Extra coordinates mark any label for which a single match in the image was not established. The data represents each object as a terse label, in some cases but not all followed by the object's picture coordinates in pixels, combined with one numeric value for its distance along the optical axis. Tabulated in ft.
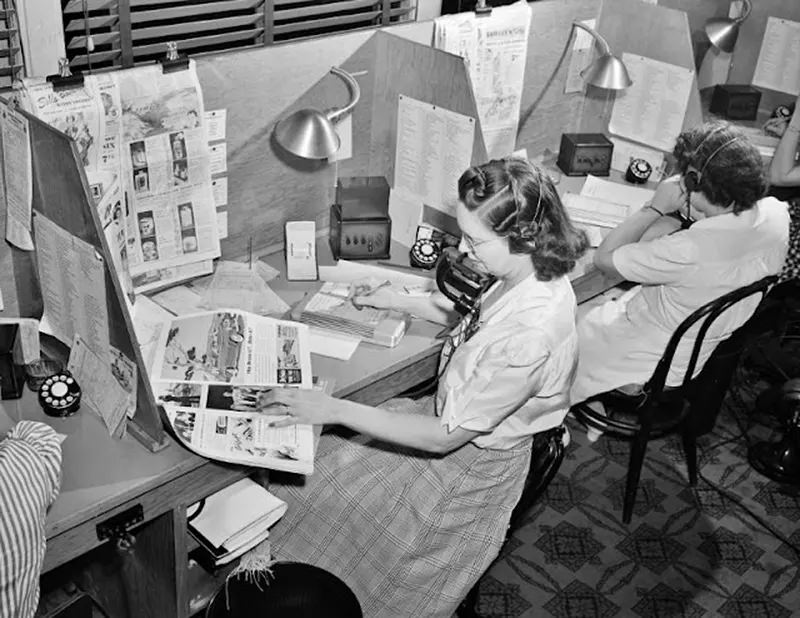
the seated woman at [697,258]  7.80
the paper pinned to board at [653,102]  10.34
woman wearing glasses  5.98
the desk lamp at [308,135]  7.04
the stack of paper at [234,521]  6.77
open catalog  5.75
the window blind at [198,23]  9.03
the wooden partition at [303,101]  7.33
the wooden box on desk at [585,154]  10.50
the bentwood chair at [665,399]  7.52
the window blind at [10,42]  7.84
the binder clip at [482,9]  8.80
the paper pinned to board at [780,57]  12.12
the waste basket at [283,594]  6.45
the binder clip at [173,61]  6.59
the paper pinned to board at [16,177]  5.71
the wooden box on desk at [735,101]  12.17
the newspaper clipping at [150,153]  6.22
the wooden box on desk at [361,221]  8.18
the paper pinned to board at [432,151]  7.99
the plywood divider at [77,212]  5.25
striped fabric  4.65
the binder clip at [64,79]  5.97
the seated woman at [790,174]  10.25
